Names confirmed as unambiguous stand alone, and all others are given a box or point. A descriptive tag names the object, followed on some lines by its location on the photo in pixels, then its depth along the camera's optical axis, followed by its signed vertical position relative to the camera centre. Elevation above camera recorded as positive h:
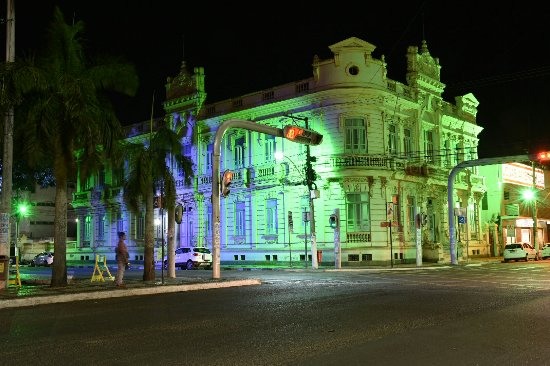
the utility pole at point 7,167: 18.41 +2.05
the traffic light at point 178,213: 24.73 +0.79
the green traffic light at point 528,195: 50.06 +2.55
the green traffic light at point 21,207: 46.50 +2.25
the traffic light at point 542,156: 27.02 +3.03
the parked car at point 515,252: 43.56 -1.86
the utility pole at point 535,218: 48.84 +0.58
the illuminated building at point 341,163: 38.22 +4.45
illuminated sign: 55.72 +4.74
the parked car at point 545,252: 50.81 -2.22
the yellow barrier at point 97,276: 24.02 -1.66
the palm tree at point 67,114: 18.78 +3.77
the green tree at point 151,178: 23.50 +2.16
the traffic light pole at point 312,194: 34.56 +2.02
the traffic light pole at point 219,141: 22.80 +3.33
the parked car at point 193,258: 39.84 -1.65
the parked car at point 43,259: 54.81 -2.13
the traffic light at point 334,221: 35.12 +0.48
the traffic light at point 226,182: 23.31 +1.86
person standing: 20.56 -0.84
